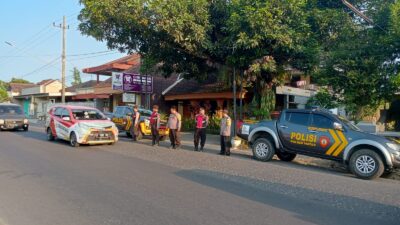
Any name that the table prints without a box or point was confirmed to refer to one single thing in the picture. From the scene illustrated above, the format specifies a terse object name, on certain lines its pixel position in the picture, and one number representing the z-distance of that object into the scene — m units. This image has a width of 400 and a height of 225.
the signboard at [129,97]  27.64
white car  14.37
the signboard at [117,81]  24.94
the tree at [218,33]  13.52
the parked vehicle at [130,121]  17.65
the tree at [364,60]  12.65
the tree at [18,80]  103.44
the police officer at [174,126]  14.66
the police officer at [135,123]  17.28
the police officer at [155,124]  15.55
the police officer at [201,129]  14.10
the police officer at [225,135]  13.34
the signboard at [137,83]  24.95
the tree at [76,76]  83.47
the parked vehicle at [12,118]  21.89
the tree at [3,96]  66.75
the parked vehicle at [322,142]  9.62
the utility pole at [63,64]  31.02
